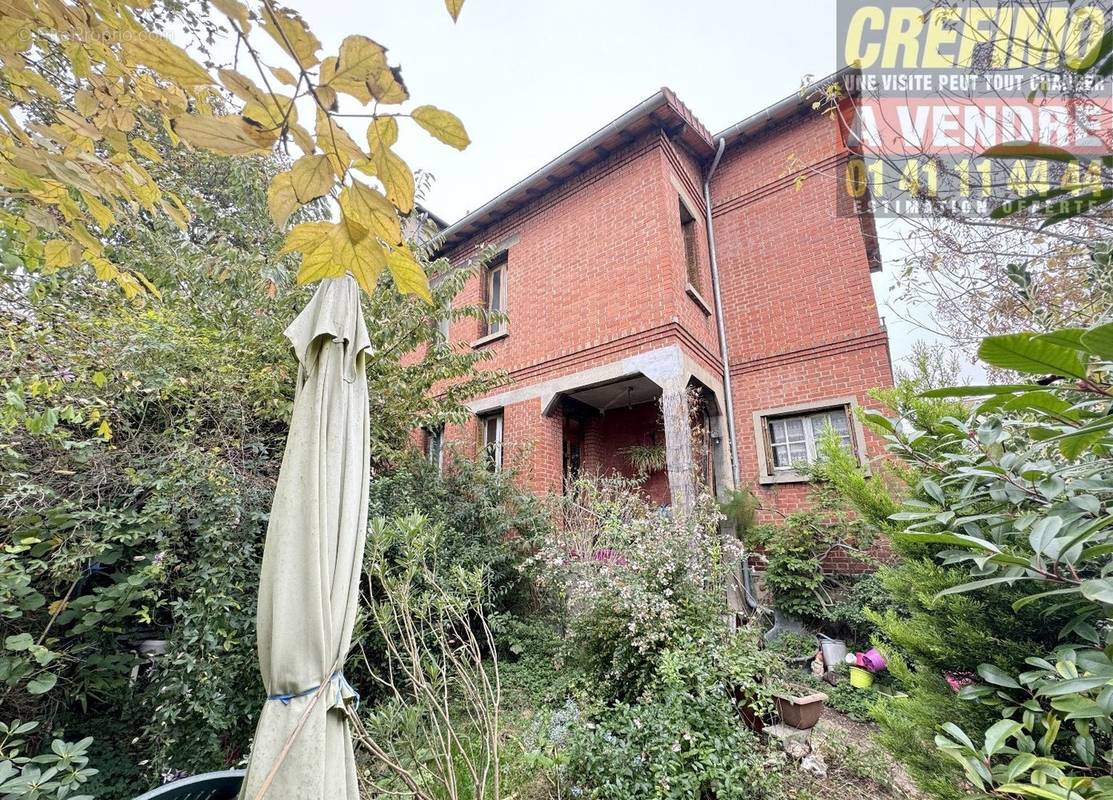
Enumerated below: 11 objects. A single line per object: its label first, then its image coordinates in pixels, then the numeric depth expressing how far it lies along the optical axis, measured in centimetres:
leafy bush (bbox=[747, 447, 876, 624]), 559
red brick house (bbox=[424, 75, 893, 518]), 634
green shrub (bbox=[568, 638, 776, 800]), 255
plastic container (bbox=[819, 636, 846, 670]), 487
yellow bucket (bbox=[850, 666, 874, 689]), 434
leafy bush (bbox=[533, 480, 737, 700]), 363
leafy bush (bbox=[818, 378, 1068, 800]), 169
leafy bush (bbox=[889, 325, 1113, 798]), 84
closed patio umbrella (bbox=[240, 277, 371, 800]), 157
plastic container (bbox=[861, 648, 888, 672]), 441
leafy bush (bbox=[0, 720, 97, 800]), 185
